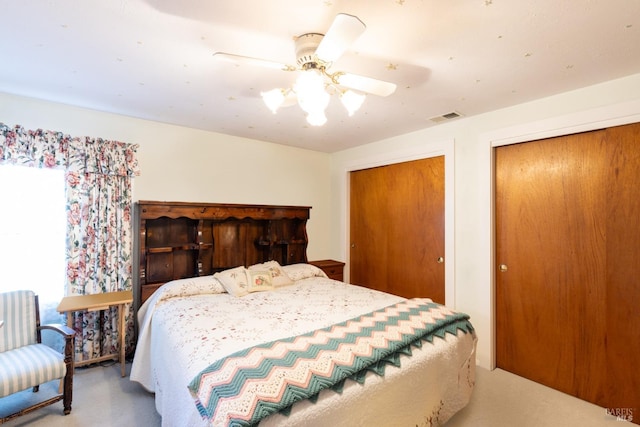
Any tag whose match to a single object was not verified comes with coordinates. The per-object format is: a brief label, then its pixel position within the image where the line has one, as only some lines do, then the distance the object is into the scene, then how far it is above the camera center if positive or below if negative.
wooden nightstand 3.99 -0.72
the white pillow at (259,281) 2.92 -0.65
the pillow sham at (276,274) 3.13 -0.63
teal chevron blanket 1.20 -0.72
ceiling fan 1.40 +0.73
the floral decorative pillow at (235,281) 2.81 -0.64
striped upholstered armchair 1.88 -0.96
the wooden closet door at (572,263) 2.16 -0.41
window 2.48 -0.14
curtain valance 2.43 +0.57
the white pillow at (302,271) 3.41 -0.66
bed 1.29 -0.77
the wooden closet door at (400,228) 3.26 -0.17
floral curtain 2.61 +0.00
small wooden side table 2.42 -0.72
